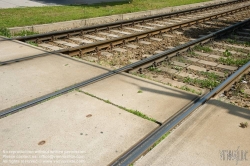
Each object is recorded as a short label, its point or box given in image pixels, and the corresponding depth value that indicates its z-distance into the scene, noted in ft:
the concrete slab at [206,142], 10.13
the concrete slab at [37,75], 14.90
